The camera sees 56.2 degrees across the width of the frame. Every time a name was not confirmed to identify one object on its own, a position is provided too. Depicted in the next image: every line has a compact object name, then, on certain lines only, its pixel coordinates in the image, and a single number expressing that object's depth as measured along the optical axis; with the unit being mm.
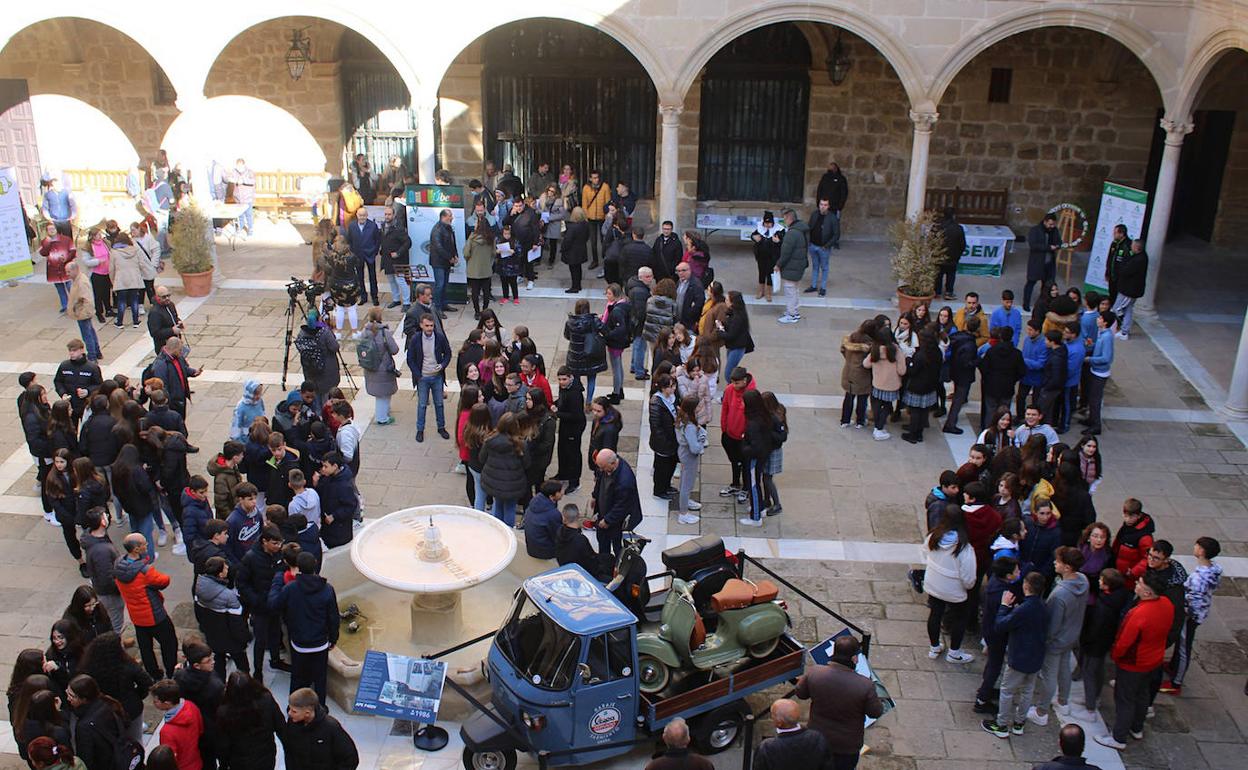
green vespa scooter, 7766
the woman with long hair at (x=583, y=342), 12109
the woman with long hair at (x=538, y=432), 10195
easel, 17922
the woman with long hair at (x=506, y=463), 9914
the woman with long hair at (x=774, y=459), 10398
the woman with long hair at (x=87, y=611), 7652
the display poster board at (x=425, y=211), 15797
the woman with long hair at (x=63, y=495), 9406
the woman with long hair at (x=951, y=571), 8500
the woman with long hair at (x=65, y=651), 7309
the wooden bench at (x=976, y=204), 19719
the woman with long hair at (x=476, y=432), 10180
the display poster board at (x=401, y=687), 7422
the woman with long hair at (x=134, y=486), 9539
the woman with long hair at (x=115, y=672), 7164
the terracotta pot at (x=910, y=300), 15492
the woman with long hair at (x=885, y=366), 12039
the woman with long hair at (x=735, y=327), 12766
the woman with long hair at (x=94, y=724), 6629
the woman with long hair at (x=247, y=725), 6750
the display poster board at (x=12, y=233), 15766
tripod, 13312
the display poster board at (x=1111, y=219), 15555
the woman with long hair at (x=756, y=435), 10312
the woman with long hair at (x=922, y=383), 11930
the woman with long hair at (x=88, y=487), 9102
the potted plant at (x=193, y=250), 16109
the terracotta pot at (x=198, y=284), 16359
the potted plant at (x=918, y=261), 15446
